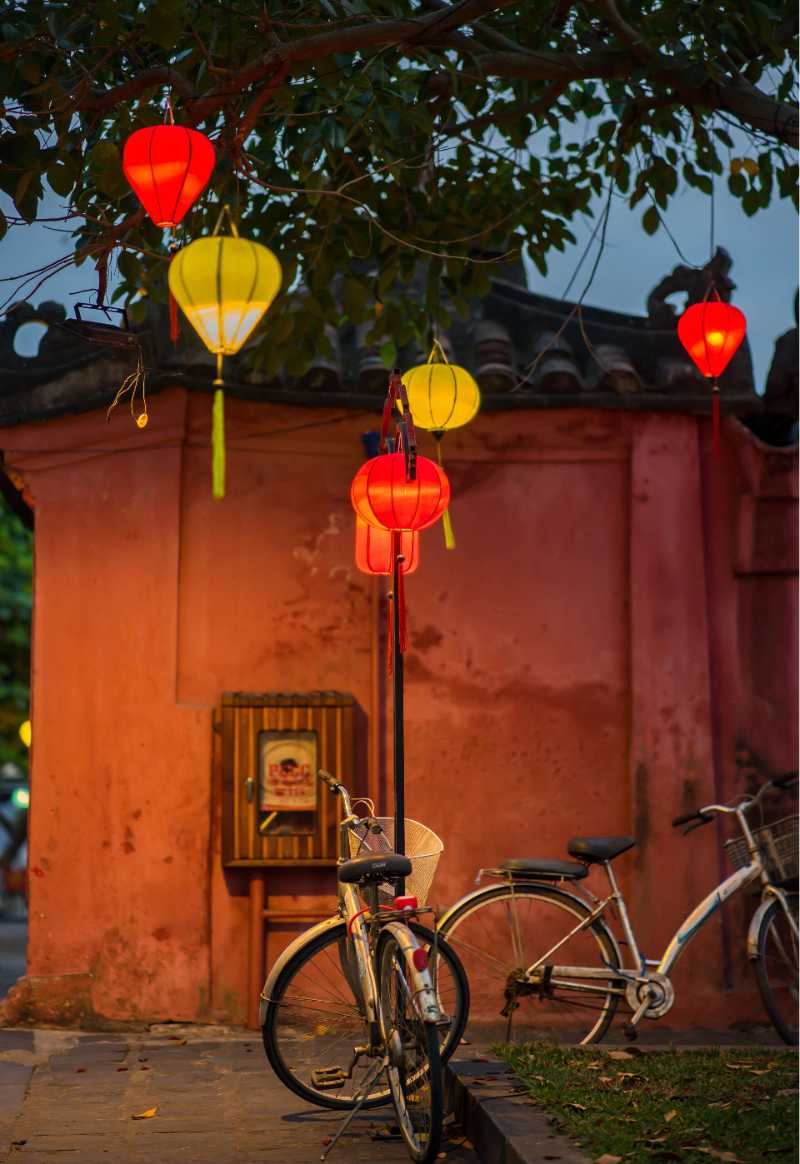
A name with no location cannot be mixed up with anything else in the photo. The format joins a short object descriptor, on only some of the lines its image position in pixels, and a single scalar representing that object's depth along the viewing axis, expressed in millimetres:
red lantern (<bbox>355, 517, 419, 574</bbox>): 7348
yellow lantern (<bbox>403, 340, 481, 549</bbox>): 7062
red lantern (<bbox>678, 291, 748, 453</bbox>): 7285
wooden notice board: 8281
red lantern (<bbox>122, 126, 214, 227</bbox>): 5309
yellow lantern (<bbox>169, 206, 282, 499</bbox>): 4941
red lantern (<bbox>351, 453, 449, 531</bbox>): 6535
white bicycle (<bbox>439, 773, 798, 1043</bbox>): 7074
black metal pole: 6152
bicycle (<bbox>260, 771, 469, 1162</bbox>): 5617
